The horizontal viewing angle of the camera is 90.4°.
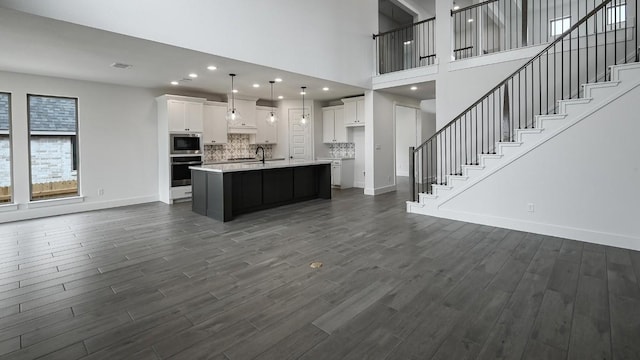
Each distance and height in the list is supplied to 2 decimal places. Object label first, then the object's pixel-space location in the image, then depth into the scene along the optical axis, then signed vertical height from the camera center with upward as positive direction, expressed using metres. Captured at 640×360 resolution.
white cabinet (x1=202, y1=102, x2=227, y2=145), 8.01 +1.23
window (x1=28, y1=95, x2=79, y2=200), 6.18 +0.55
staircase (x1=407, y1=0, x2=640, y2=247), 4.12 +0.92
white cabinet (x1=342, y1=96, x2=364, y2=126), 8.99 +1.70
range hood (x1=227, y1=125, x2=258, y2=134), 8.62 +1.17
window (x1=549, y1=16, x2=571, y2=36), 10.28 +4.65
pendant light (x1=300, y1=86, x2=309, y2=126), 7.61 +1.72
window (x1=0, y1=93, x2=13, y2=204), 5.77 +0.46
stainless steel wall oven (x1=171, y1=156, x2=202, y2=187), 7.36 +0.07
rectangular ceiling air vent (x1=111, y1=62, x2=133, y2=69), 5.35 +1.84
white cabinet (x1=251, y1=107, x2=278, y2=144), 9.28 +1.24
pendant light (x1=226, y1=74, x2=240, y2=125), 8.54 +1.58
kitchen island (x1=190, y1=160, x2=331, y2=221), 5.49 -0.30
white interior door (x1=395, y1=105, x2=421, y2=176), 12.03 +1.31
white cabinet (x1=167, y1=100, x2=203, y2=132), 7.23 +1.33
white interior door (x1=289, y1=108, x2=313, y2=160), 9.79 +1.02
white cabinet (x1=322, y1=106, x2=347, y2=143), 9.62 +1.39
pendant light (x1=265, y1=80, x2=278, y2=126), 7.07 +1.16
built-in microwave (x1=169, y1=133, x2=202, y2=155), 7.31 +0.68
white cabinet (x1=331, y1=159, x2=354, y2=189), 9.31 -0.08
